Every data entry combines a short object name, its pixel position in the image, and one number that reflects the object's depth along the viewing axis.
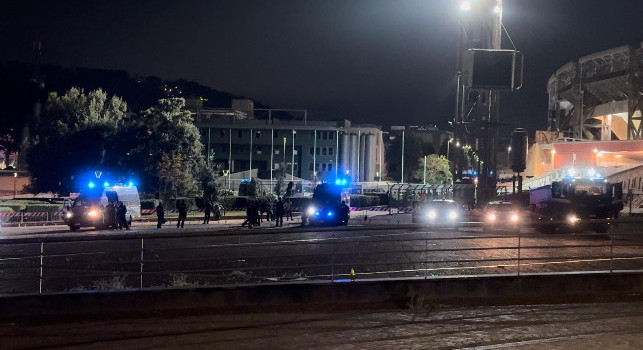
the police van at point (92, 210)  37.03
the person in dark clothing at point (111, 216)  37.81
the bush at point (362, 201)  71.44
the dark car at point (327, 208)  37.31
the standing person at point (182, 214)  40.16
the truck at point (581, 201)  32.97
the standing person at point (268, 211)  49.46
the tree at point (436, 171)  126.19
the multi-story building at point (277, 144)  118.31
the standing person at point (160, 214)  39.17
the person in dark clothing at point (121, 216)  37.62
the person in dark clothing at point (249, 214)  39.00
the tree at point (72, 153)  71.94
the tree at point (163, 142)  67.12
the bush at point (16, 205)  50.52
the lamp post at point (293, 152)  109.61
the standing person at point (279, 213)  40.97
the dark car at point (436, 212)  37.07
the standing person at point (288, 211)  51.03
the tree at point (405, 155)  159.50
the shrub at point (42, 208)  50.34
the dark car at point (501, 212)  33.29
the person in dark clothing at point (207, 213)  45.13
